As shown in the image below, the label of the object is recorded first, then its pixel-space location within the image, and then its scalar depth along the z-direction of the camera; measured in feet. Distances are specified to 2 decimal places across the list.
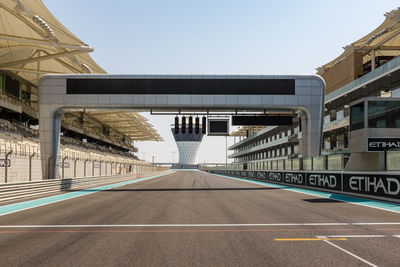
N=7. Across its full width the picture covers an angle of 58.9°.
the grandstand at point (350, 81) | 112.27
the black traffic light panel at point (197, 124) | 70.37
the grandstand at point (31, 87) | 72.69
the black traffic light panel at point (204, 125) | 75.62
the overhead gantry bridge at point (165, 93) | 70.08
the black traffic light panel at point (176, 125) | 72.43
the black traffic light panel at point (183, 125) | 73.82
